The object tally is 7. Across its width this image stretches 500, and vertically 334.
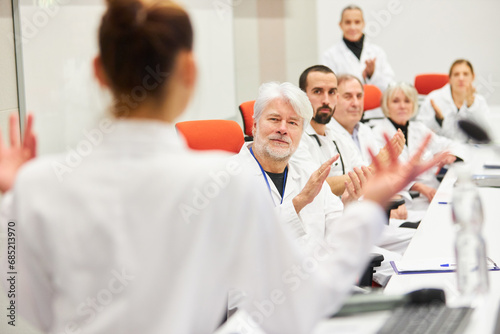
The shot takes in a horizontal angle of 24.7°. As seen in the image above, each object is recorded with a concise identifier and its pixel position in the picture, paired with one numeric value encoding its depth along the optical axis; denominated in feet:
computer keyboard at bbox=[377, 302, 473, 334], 7.78
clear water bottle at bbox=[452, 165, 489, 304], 8.36
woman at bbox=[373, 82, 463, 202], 14.56
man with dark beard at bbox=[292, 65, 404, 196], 12.59
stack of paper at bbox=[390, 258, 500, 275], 9.25
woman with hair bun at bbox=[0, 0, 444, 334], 5.08
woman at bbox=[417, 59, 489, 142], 17.47
